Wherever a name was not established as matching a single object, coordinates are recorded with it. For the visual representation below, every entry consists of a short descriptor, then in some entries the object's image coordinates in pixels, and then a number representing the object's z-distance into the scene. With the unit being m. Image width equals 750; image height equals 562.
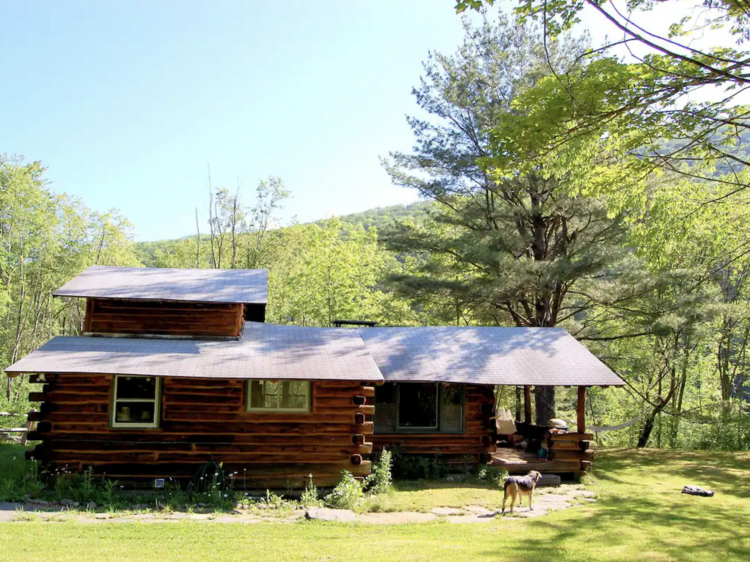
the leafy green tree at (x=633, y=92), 7.91
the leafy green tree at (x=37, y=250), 27.00
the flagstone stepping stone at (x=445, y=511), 10.70
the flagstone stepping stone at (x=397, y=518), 9.99
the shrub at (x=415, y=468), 13.88
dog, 10.73
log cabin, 11.48
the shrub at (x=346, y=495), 10.95
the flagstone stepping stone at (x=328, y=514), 9.91
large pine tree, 20.02
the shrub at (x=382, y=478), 11.95
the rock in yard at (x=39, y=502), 10.32
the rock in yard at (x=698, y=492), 13.27
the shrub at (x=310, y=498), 11.02
